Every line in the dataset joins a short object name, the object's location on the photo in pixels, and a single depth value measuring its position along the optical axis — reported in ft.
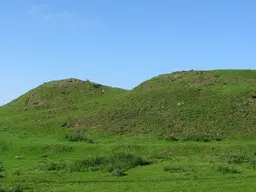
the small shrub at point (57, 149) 121.49
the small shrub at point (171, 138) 135.03
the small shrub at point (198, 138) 133.39
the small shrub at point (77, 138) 139.44
